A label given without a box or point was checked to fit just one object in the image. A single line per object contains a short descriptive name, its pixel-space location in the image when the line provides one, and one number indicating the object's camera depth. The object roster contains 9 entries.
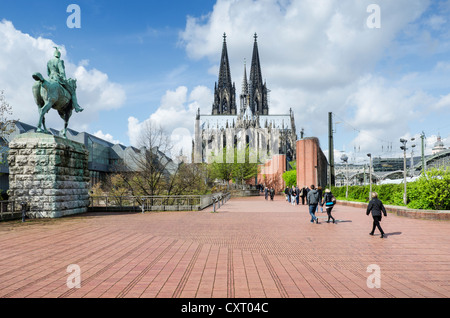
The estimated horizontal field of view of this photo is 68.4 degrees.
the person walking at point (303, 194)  26.10
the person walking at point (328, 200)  13.06
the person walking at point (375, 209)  9.93
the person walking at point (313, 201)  13.42
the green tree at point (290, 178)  50.33
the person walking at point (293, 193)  26.97
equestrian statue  14.36
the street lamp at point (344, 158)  30.69
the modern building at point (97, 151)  72.28
